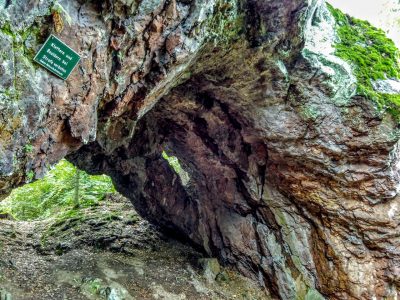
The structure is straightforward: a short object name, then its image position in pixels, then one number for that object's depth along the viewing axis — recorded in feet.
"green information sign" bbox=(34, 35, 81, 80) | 13.37
